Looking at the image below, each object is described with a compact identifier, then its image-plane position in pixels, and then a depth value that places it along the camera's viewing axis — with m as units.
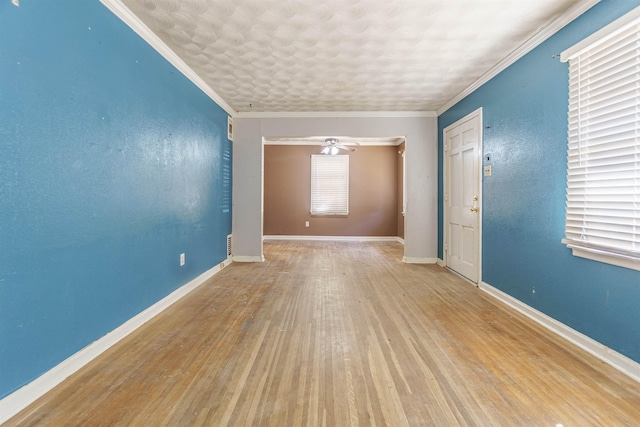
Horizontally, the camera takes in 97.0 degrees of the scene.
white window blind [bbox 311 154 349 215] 7.38
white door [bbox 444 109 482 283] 3.46
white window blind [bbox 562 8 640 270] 1.66
